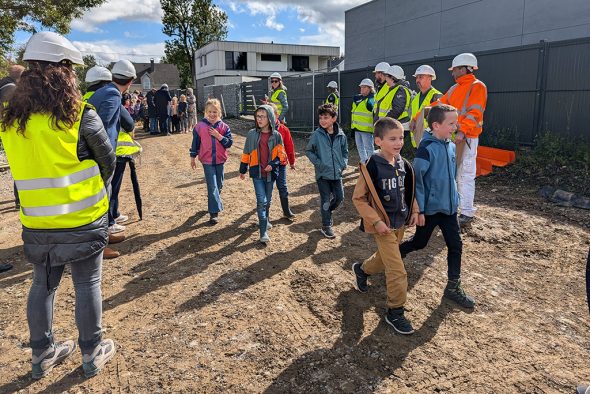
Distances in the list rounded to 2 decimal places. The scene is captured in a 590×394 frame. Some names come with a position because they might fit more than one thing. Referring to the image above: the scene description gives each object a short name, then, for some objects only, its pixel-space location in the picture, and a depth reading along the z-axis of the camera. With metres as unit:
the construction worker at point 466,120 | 5.49
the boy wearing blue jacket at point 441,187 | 3.69
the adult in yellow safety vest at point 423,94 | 6.12
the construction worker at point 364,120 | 8.27
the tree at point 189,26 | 52.25
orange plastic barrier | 9.02
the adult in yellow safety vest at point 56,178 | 2.52
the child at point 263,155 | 5.34
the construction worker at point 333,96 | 12.34
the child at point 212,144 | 5.88
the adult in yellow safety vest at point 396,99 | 7.30
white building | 43.94
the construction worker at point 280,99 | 11.12
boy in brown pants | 3.35
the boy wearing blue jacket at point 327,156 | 5.36
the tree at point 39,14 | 16.52
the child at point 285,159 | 5.74
